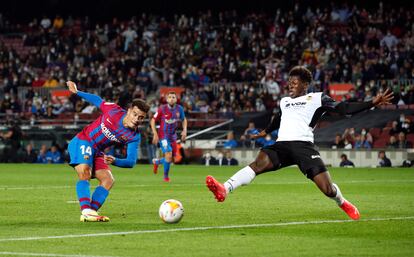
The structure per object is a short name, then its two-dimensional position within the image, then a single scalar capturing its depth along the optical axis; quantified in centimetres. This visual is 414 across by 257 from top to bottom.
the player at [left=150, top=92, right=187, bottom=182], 2521
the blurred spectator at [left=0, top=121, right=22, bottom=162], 3981
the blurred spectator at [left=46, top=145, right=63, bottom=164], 3900
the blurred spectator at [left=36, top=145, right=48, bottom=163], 3931
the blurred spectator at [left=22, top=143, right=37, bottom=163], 3959
